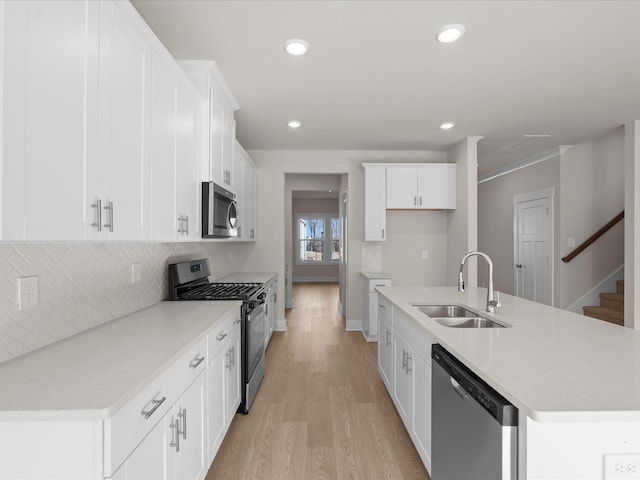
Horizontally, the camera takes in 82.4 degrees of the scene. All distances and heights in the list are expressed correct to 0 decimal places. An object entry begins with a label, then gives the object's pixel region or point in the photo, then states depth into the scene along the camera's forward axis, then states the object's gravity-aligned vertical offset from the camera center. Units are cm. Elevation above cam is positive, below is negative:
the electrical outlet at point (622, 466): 103 -63
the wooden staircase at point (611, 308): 459 -88
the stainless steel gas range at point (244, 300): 270 -48
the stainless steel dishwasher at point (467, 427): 113 -67
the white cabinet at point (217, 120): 263 +97
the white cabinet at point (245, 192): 379 +56
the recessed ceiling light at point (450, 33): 219 +128
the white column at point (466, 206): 463 +47
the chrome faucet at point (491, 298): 223 -36
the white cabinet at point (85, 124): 96 +40
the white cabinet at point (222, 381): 196 -85
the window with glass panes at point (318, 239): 1162 +6
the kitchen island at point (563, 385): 103 -45
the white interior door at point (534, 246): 562 -7
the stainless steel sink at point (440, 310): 257 -49
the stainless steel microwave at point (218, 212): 252 +22
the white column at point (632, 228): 392 +15
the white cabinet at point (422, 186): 498 +76
